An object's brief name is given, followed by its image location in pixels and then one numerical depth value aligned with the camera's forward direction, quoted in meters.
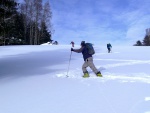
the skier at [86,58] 5.06
